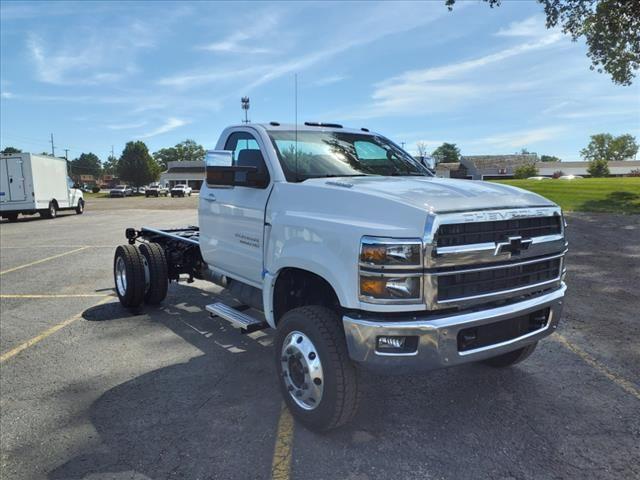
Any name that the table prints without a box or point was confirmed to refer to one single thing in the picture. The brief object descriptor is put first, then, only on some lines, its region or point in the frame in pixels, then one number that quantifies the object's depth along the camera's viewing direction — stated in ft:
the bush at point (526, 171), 268.41
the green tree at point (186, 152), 508.12
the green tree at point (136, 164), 282.56
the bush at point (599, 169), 263.29
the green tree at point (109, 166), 551.18
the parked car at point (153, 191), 206.64
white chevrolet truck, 9.44
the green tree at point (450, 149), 443.65
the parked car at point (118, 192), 214.90
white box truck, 74.28
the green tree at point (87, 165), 492.70
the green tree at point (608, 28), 54.75
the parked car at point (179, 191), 195.06
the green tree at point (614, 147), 428.15
